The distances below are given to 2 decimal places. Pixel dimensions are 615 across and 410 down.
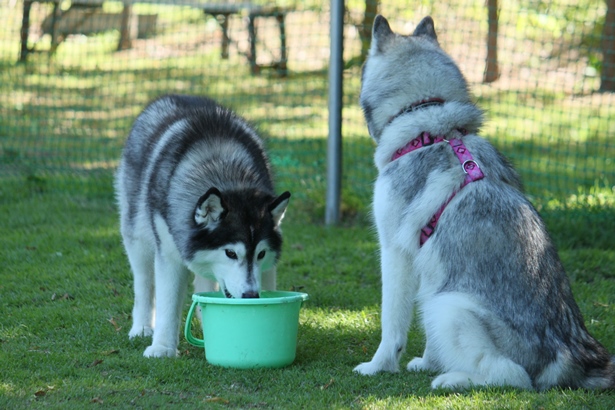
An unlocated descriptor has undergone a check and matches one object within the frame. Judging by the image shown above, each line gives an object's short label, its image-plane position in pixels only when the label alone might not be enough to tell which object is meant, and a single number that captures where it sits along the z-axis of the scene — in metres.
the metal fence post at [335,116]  15.30
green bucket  8.15
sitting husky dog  7.43
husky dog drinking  8.29
